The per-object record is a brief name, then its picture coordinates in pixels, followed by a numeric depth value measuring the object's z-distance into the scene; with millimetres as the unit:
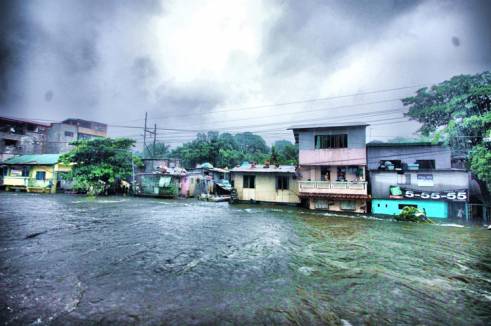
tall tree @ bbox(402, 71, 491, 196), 17156
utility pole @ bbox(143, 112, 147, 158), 35856
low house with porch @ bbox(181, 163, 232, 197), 32594
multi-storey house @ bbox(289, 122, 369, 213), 21750
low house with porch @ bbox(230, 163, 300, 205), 25781
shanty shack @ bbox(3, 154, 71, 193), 32506
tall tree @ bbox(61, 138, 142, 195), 29375
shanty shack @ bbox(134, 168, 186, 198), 30531
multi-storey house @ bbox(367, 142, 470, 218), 19891
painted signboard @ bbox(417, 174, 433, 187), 20566
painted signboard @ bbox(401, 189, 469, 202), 19617
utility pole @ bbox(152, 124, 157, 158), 36625
